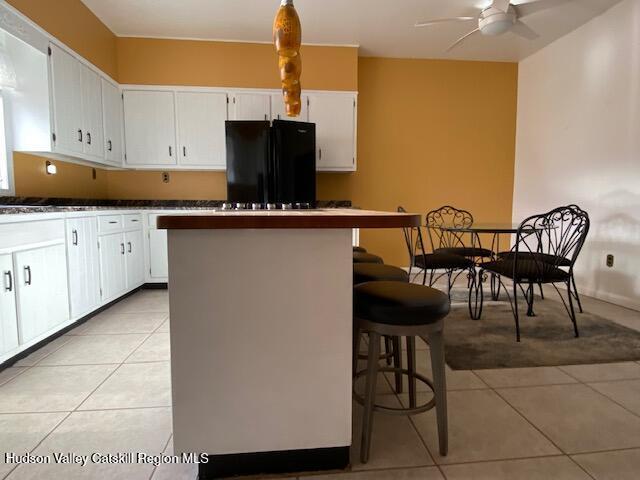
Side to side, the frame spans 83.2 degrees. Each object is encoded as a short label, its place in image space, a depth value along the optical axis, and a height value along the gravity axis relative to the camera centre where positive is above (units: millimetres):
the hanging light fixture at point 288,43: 1330 +605
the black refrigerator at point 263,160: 3652 +460
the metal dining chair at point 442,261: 2850 -449
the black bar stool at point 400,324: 1167 -393
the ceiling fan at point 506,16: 2873 +1573
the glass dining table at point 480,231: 2498 -178
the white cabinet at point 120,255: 3035 -459
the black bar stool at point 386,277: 1651 -329
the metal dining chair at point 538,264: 2410 -422
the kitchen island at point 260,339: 1086 -417
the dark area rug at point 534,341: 2098 -893
